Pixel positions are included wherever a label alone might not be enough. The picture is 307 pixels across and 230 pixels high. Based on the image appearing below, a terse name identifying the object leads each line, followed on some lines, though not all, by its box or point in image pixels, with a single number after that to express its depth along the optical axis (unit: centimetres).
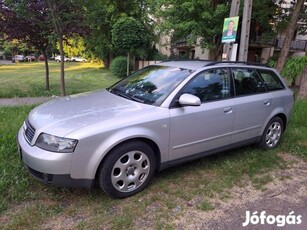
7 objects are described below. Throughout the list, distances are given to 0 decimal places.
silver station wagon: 294
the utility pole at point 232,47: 752
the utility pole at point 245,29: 750
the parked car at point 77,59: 6581
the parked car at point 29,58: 5691
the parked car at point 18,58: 5142
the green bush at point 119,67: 2428
